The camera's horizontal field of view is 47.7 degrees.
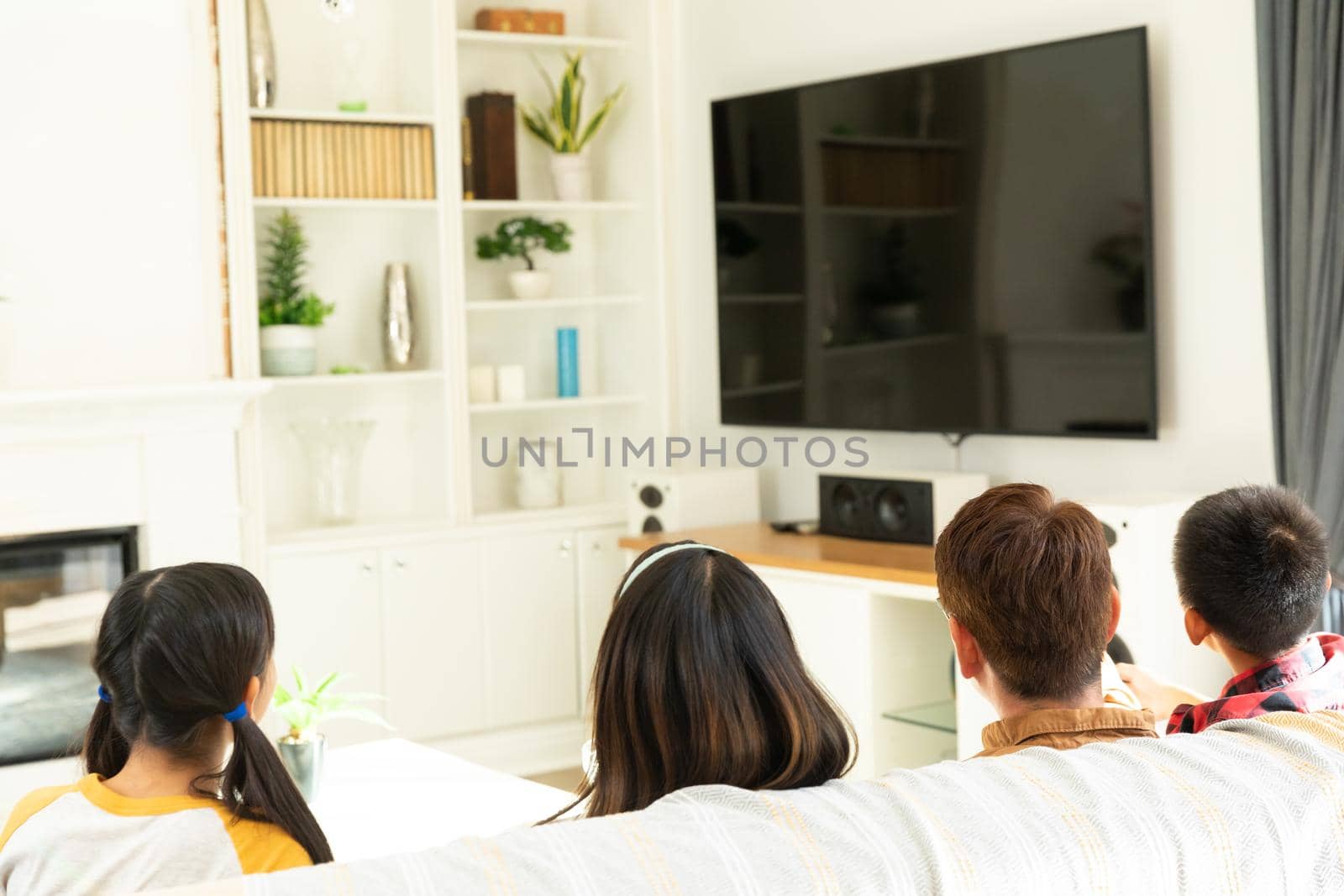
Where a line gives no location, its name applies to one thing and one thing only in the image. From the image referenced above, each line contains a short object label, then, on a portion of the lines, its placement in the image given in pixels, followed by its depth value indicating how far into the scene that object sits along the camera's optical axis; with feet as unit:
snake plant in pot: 15.88
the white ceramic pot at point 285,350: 14.38
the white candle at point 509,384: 15.67
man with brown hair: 4.82
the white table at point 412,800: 7.86
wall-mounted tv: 11.50
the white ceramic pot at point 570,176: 15.92
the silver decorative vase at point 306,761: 8.37
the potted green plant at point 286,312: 14.39
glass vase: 15.01
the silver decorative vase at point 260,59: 14.16
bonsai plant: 15.61
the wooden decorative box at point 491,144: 15.39
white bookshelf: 14.71
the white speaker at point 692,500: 14.92
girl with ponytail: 5.11
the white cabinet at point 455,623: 14.35
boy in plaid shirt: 5.91
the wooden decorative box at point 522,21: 15.66
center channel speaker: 12.67
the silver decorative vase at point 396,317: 15.16
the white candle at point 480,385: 15.65
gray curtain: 10.03
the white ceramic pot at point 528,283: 15.72
